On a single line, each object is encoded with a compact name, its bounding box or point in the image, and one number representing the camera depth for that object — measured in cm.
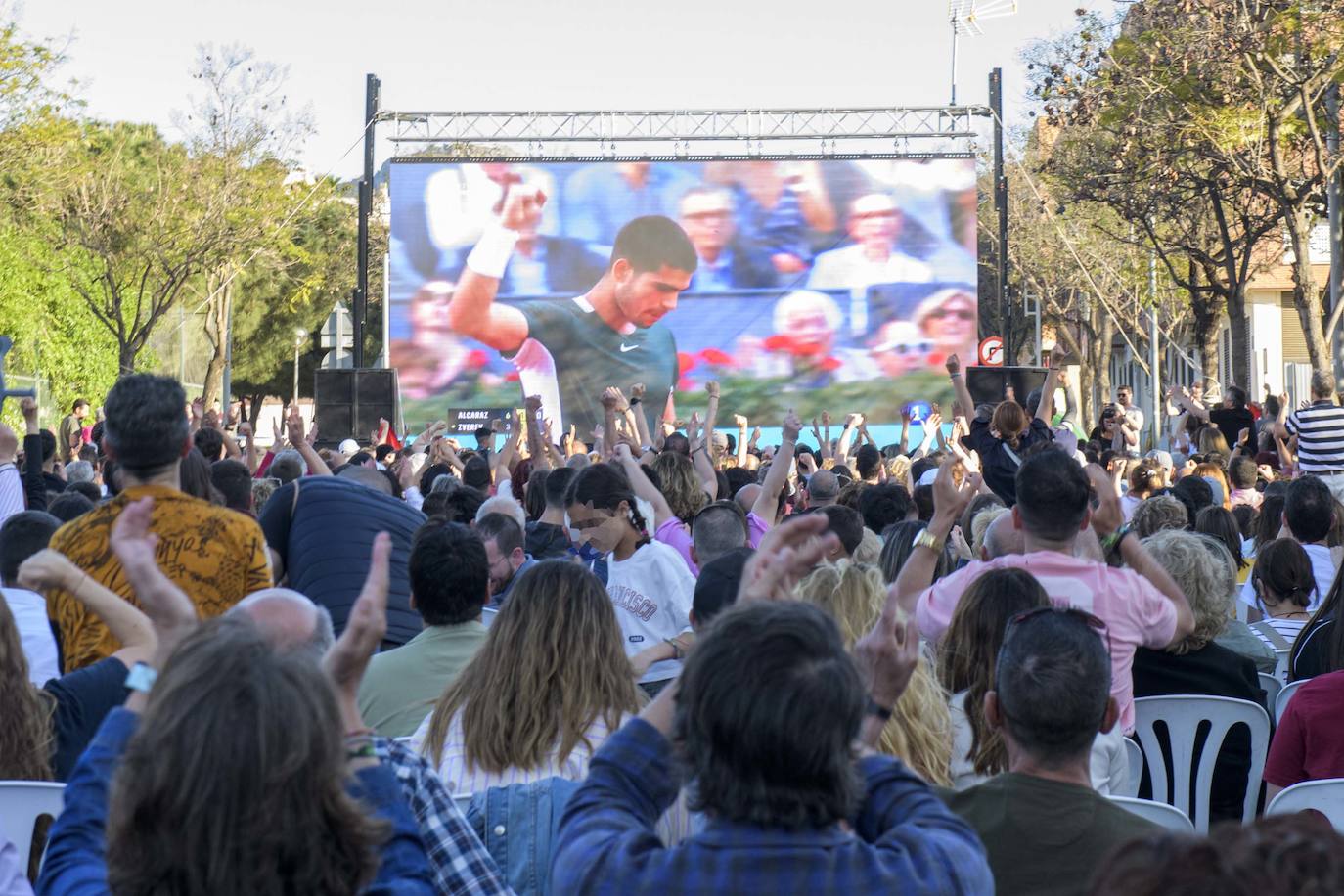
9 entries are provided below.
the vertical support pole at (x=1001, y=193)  2339
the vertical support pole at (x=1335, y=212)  1830
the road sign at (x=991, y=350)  2461
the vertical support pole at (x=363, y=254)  2375
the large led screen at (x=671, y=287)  2597
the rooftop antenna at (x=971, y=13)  4119
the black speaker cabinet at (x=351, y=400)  2320
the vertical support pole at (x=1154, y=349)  3269
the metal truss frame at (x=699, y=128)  2589
